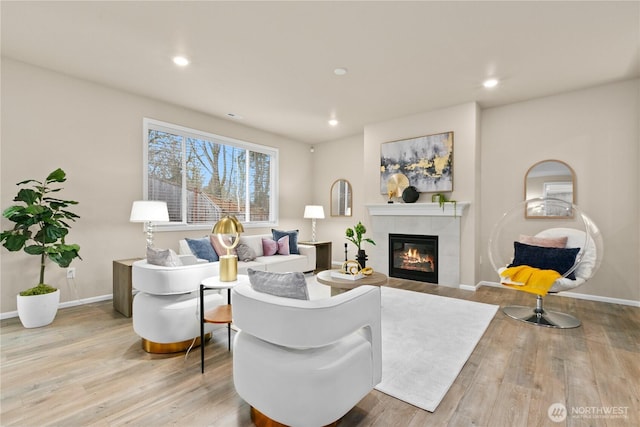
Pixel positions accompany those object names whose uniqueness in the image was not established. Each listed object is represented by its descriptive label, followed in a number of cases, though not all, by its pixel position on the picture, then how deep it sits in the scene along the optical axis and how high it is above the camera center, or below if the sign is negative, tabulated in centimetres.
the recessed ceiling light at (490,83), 370 +169
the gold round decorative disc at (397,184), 506 +52
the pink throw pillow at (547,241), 340 -32
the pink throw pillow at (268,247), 488 -55
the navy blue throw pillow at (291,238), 520 -43
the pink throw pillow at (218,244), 414 -43
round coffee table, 288 -69
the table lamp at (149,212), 352 +2
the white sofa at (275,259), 411 -72
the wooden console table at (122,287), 321 -83
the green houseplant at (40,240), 288 -27
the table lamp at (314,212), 617 +4
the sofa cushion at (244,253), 443 -59
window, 436 +65
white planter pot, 287 -95
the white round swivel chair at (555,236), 295 -34
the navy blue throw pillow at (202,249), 394 -48
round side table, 209 -75
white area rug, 190 -112
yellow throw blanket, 289 -65
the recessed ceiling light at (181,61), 314 +166
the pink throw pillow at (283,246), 498 -55
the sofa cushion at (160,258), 246 -37
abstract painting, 464 +88
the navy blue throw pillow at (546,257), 310 -47
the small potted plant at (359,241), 333 -32
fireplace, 479 -73
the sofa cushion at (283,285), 151 -37
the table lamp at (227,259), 226 -35
